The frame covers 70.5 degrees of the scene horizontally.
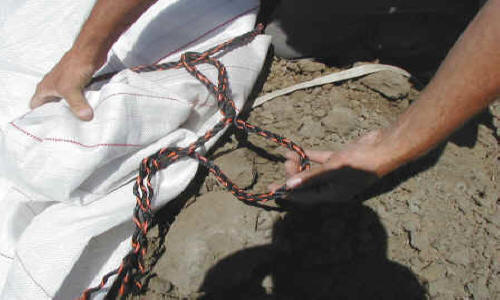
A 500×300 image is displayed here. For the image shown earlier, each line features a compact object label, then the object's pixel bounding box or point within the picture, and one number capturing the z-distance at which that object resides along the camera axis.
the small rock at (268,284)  1.08
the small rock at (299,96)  1.37
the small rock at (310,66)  1.43
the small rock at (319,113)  1.33
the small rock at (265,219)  1.12
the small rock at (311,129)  1.29
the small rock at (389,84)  1.32
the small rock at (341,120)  1.27
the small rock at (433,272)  1.05
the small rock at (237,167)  1.20
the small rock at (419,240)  1.09
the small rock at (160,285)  1.09
